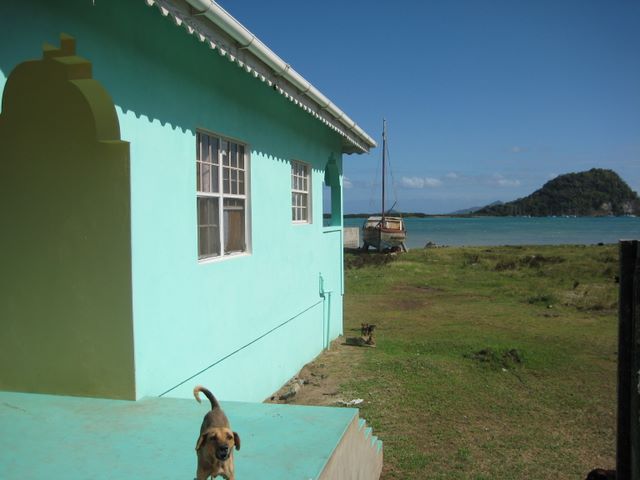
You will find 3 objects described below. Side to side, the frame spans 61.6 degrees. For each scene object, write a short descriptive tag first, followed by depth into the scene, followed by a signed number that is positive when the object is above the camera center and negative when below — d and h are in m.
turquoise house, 4.11 +0.24
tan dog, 2.65 -1.13
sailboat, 40.91 -1.17
